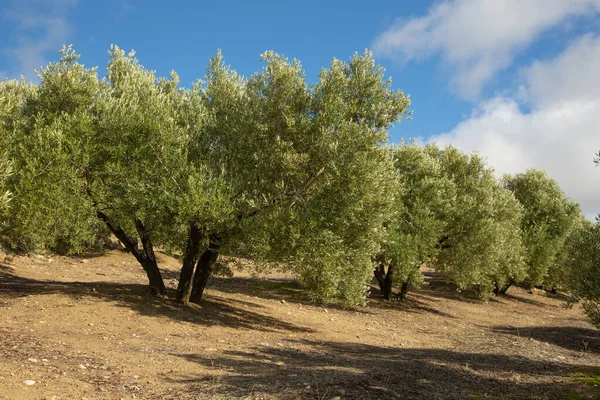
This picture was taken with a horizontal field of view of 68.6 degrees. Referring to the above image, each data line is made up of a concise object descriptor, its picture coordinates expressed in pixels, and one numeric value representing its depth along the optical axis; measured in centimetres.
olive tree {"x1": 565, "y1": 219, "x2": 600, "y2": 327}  1889
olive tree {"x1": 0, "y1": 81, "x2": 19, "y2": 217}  1331
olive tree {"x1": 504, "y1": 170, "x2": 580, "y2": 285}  4762
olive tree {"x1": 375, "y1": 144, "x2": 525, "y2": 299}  3105
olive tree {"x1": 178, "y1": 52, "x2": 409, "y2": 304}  1828
